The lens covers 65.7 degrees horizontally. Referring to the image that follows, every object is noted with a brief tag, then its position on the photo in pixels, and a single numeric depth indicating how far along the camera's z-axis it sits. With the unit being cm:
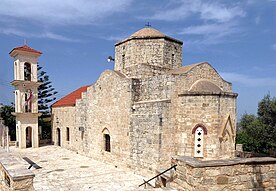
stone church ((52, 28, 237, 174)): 842
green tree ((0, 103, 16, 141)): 2034
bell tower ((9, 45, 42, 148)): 1570
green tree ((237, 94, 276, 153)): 1726
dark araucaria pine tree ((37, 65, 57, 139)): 2292
